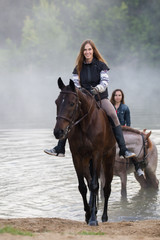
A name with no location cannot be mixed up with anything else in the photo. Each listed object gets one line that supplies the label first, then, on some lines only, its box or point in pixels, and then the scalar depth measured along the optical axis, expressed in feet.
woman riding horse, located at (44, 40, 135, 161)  46.38
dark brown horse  40.06
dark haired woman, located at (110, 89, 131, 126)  64.11
